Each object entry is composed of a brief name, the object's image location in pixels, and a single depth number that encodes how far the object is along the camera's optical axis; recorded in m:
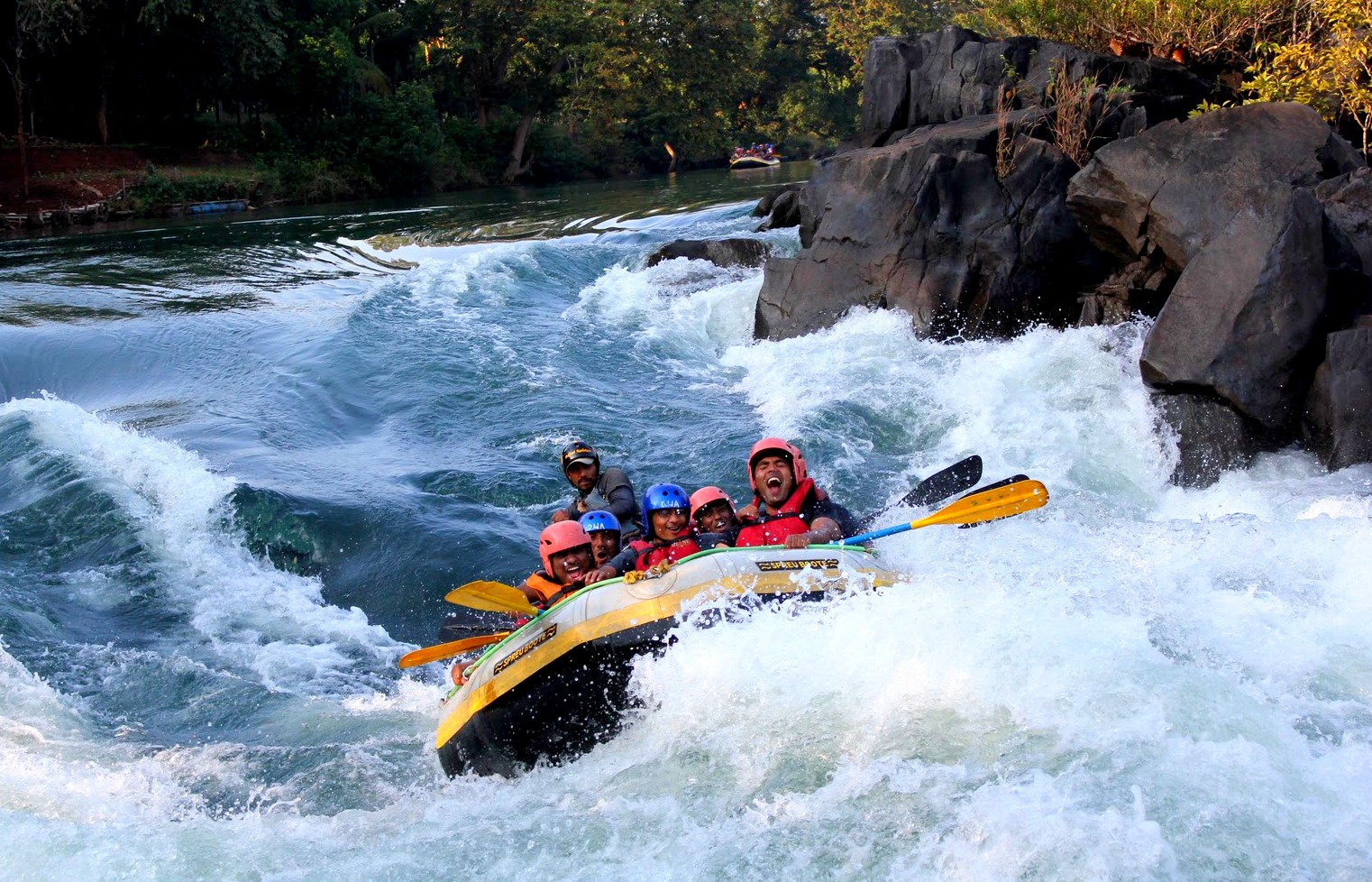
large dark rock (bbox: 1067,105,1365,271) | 9.05
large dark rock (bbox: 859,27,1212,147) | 12.66
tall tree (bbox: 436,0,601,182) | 33.66
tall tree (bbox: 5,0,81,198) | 23.94
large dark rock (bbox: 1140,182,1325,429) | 7.99
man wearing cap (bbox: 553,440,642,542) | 7.75
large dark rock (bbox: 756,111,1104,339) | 11.09
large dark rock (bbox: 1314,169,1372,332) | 8.09
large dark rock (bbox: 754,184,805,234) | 18.33
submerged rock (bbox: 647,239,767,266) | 16.25
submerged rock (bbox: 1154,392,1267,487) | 8.11
